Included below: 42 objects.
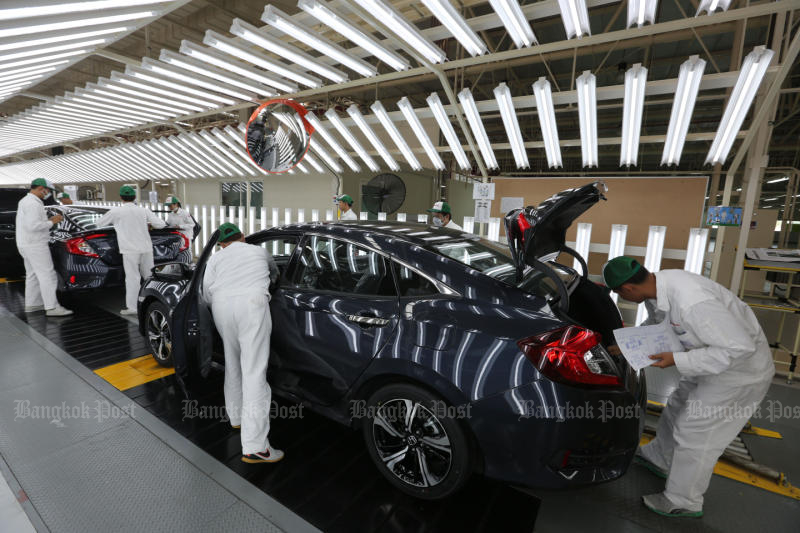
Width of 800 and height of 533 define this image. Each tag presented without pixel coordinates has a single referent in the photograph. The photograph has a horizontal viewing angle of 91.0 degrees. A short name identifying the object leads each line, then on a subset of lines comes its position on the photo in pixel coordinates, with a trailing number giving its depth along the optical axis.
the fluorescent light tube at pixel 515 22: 3.22
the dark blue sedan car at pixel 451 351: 1.74
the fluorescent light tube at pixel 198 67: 4.75
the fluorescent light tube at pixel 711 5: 3.14
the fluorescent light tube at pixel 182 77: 4.97
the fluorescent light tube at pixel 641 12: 3.17
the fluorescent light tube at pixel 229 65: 4.45
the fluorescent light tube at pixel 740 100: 3.33
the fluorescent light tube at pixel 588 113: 4.09
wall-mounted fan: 6.64
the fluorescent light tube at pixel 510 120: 4.60
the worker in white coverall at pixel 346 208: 6.20
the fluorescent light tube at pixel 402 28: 3.30
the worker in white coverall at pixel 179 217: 8.02
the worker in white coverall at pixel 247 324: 2.34
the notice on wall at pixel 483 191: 4.75
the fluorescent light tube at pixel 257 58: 4.17
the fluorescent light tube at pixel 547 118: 4.34
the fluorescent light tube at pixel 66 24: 3.22
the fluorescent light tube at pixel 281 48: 3.91
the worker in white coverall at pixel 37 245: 4.82
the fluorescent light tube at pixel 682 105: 3.65
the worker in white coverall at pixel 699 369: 1.91
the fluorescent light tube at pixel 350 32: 3.38
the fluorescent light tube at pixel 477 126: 4.82
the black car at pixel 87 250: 4.98
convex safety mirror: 4.80
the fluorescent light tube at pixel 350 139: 5.99
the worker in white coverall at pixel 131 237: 4.95
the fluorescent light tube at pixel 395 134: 5.66
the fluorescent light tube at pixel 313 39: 3.61
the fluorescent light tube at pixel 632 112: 3.88
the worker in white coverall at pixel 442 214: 5.59
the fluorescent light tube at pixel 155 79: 5.24
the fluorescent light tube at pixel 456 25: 3.25
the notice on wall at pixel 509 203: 5.11
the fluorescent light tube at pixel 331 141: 6.42
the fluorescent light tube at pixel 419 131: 5.26
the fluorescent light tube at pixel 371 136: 5.70
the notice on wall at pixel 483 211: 4.89
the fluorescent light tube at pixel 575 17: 3.19
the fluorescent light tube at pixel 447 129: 4.97
